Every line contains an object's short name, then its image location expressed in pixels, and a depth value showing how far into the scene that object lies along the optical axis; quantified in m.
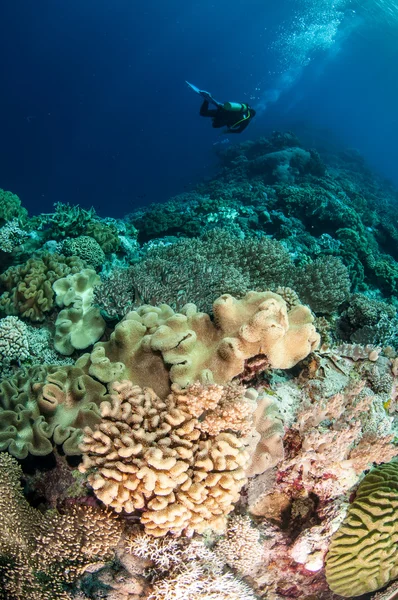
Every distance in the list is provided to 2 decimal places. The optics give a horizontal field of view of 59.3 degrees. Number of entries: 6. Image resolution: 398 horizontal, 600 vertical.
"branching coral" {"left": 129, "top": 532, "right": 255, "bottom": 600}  2.60
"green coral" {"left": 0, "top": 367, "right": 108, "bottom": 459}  2.87
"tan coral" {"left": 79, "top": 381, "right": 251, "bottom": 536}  2.38
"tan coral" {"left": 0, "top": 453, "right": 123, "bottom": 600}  2.51
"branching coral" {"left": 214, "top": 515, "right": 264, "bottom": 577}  2.96
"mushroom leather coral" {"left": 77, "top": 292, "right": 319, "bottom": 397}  3.01
